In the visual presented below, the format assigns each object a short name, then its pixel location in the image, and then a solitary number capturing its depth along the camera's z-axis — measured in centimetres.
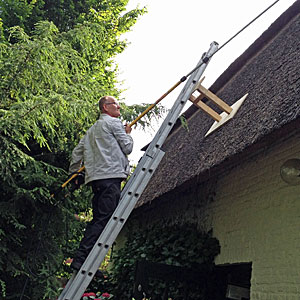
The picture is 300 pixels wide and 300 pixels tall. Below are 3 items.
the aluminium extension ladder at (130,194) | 298
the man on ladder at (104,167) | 338
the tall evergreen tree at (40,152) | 423
